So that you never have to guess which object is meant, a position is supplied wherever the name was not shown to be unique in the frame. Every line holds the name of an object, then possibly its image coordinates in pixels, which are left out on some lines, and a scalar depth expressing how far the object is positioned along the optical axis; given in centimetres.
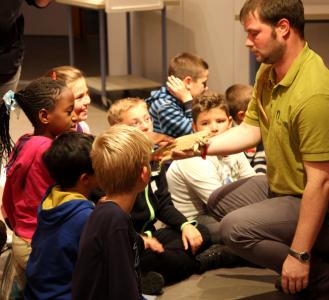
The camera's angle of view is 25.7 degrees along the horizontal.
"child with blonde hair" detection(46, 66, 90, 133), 311
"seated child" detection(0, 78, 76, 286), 249
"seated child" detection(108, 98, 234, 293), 279
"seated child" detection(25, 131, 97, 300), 220
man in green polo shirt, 229
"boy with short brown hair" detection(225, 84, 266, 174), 336
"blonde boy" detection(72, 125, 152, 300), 189
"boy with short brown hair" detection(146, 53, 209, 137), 362
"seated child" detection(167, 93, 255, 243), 307
